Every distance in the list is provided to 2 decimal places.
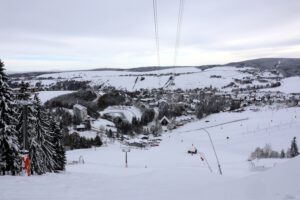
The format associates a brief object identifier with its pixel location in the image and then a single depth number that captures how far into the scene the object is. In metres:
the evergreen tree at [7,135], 14.72
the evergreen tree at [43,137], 18.72
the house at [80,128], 88.43
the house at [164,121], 110.17
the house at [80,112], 101.39
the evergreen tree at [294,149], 49.53
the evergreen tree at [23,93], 15.43
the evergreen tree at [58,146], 22.47
